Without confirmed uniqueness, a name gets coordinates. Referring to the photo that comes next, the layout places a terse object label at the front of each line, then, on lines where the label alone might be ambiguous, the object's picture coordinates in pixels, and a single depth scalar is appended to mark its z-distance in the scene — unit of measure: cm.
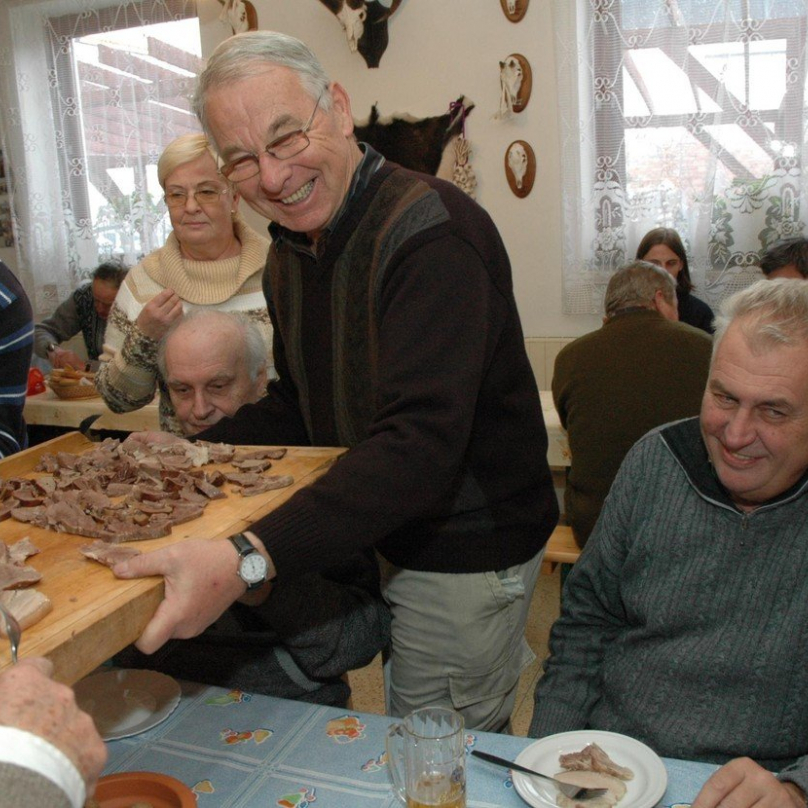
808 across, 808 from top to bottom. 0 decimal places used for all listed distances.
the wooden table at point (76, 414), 405
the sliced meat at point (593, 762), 122
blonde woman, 258
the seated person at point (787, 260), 365
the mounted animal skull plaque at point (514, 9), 454
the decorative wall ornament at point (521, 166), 470
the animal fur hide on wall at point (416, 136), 485
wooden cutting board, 95
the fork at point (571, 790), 117
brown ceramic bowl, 121
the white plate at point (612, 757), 116
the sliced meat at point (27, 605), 97
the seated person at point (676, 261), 425
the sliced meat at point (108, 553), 114
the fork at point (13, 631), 91
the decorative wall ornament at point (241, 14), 519
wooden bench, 320
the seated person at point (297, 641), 164
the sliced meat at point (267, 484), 142
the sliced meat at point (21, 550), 116
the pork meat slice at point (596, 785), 116
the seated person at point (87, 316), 518
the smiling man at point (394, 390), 129
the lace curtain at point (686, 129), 421
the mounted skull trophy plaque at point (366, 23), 483
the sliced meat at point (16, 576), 106
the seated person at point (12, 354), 206
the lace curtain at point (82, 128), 551
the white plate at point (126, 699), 146
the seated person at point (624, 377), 290
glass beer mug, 115
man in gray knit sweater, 138
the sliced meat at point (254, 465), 153
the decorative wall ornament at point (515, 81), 461
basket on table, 441
